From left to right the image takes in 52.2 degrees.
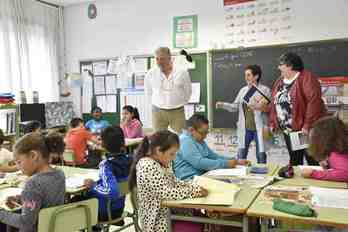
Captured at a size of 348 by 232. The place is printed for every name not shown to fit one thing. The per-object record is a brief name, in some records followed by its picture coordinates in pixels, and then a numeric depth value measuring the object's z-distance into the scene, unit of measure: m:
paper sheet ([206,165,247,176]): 2.49
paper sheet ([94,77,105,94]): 6.13
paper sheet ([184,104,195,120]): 5.35
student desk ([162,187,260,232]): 1.77
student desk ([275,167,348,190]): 2.16
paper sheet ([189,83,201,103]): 5.29
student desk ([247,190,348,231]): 1.56
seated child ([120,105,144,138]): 5.22
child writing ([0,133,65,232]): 1.86
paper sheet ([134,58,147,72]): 5.70
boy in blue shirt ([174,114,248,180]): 2.68
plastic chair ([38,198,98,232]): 1.81
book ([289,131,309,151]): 3.29
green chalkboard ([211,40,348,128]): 4.41
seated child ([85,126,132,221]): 2.43
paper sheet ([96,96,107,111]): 6.14
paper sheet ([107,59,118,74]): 5.94
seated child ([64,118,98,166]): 4.45
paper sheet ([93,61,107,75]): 6.06
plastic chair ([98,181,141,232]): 2.46
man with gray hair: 4.07
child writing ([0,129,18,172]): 2.93
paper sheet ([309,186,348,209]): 1.77
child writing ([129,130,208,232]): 1.97
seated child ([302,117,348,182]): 2.24
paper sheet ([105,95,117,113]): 6.05
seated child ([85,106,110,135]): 5.64
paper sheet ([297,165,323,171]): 2.43
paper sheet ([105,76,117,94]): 6.01
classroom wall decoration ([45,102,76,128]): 5.84
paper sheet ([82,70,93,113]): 6.27
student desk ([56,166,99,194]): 2.38
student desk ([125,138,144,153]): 4.71
